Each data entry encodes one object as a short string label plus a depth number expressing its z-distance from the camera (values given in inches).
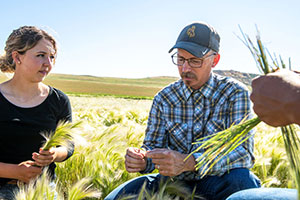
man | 85.4
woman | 90.4
